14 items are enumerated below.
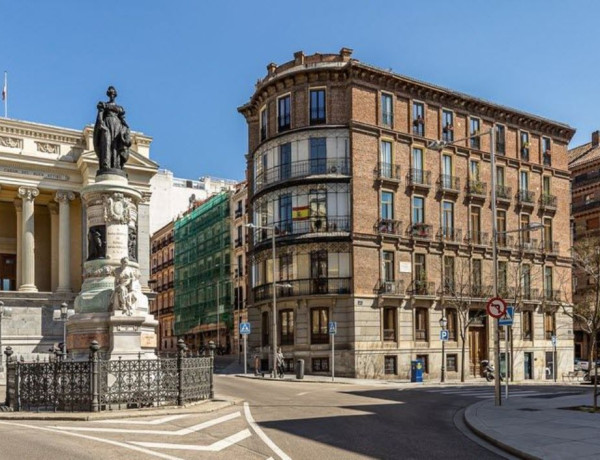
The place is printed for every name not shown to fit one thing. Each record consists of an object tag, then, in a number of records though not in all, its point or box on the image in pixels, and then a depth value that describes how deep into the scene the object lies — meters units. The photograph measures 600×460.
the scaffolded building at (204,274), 83.69
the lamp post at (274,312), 45.94
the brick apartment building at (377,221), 49.66
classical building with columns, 55.00
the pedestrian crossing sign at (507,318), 24.90
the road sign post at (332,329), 43.12
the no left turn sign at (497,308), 23.09
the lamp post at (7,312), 48.90
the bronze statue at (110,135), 22.94
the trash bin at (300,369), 42.84
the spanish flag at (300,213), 50.31
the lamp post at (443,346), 44.75
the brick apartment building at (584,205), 81.25
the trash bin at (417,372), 43.50
